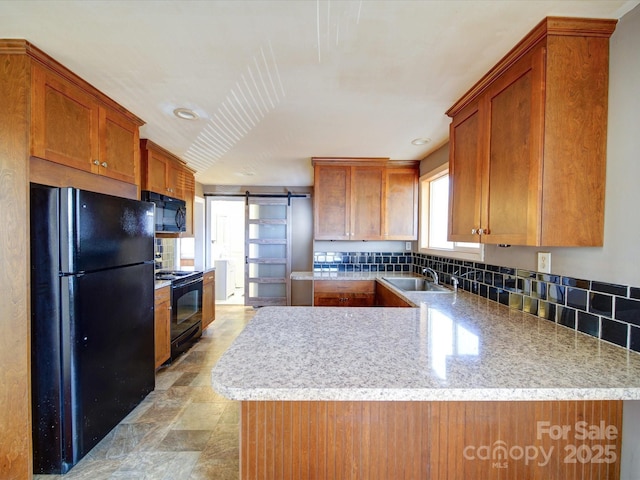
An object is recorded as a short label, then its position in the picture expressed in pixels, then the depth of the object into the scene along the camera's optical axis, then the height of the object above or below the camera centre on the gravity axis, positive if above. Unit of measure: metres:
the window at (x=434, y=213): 2.78 +0.22
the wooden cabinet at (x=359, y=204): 3.13 +0.32
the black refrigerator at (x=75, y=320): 1.47 -0.50
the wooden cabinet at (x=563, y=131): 1.12 +0.42
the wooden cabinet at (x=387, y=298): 2.13 -0.56
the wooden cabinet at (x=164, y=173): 2.58 +0.62
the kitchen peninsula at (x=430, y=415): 0.86 -0.65
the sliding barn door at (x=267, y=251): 5.03 -0.34
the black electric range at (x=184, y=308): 2.86 -0.84
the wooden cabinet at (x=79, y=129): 1.41 +0.61
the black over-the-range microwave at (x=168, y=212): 2.65 +0.21
